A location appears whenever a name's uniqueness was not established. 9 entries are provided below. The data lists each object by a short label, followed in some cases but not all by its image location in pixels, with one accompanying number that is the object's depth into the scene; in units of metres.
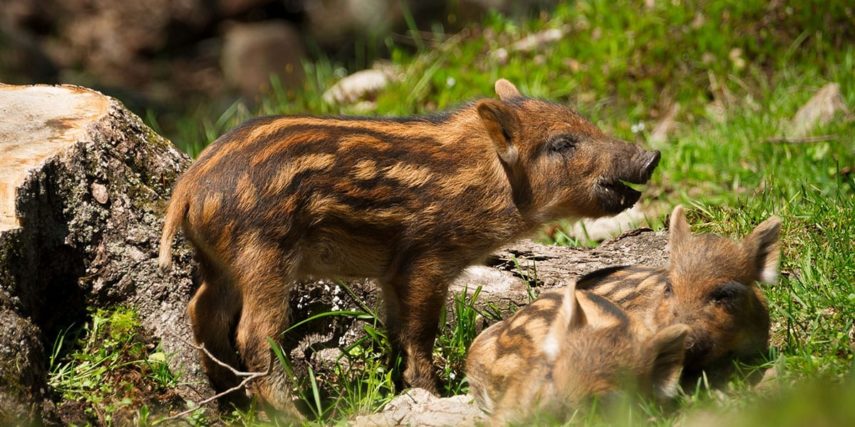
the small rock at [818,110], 16.78
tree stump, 10.18
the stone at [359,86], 21.05
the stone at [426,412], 9.66
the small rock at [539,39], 21.17
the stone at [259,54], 31.89
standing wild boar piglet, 10.16
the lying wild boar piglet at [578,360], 8.47
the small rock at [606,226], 15.58
